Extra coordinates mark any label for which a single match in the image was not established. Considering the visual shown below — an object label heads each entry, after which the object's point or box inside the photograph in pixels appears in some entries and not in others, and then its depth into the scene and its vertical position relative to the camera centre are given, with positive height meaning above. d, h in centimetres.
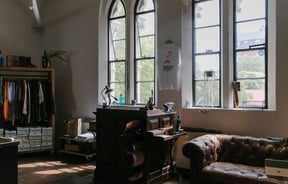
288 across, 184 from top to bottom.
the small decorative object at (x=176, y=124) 415 -46
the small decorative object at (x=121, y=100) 559 -13
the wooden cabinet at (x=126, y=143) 383 -71
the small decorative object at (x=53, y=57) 611 +86
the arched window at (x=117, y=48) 571 +96
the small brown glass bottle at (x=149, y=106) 409 -18
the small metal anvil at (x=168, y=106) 438 -20
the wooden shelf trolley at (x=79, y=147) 531 -106
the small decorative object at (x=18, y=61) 591 +72
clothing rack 565 -72
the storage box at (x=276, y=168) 186 -51
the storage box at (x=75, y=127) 564 -68
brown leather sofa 317 -83
